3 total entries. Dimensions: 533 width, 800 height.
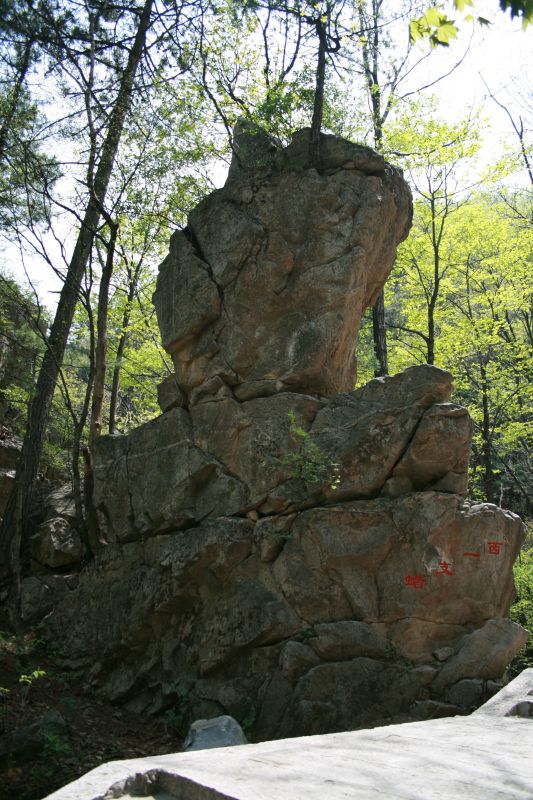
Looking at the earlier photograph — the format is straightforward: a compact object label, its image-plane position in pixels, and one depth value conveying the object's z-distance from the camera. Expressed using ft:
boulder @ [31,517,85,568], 35.29
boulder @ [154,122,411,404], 31.50
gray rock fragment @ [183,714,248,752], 21.54
